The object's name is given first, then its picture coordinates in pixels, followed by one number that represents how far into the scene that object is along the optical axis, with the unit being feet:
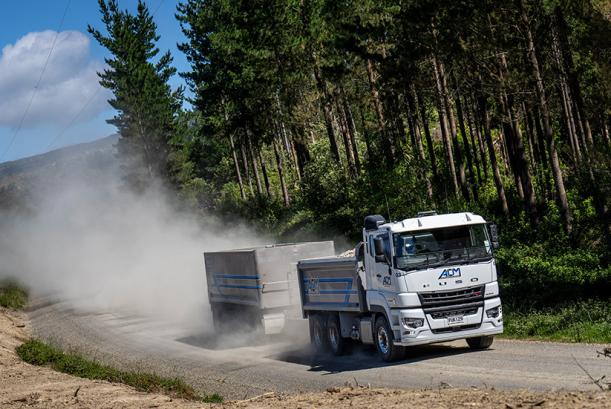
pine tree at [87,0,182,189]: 260.62
